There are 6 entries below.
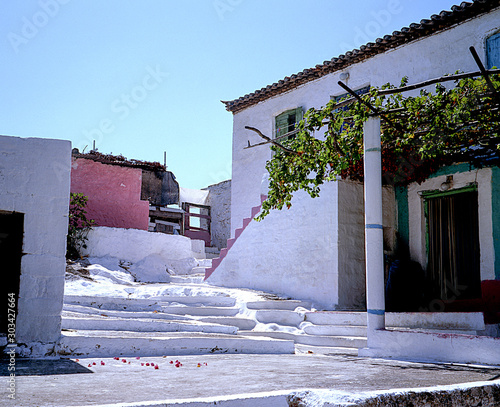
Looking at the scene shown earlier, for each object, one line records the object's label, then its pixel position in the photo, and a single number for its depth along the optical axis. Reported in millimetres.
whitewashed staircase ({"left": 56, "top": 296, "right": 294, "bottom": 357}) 5777
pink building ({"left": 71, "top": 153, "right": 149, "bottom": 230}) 14953
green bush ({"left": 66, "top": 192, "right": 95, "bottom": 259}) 12352
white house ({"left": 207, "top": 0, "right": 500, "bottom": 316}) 9359
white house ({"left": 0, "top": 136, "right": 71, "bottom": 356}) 5559
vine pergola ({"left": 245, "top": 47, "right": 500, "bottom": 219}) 6266
